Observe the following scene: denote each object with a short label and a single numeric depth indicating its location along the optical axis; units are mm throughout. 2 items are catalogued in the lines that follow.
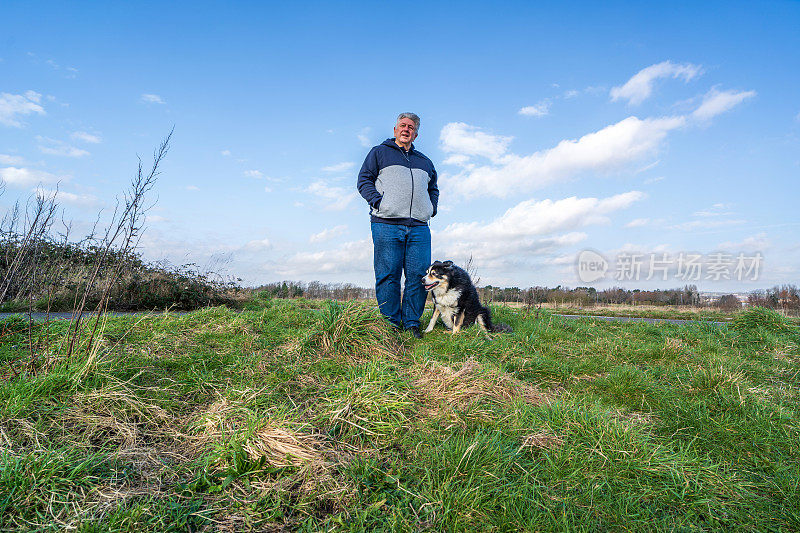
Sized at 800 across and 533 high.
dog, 5461
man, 4941
